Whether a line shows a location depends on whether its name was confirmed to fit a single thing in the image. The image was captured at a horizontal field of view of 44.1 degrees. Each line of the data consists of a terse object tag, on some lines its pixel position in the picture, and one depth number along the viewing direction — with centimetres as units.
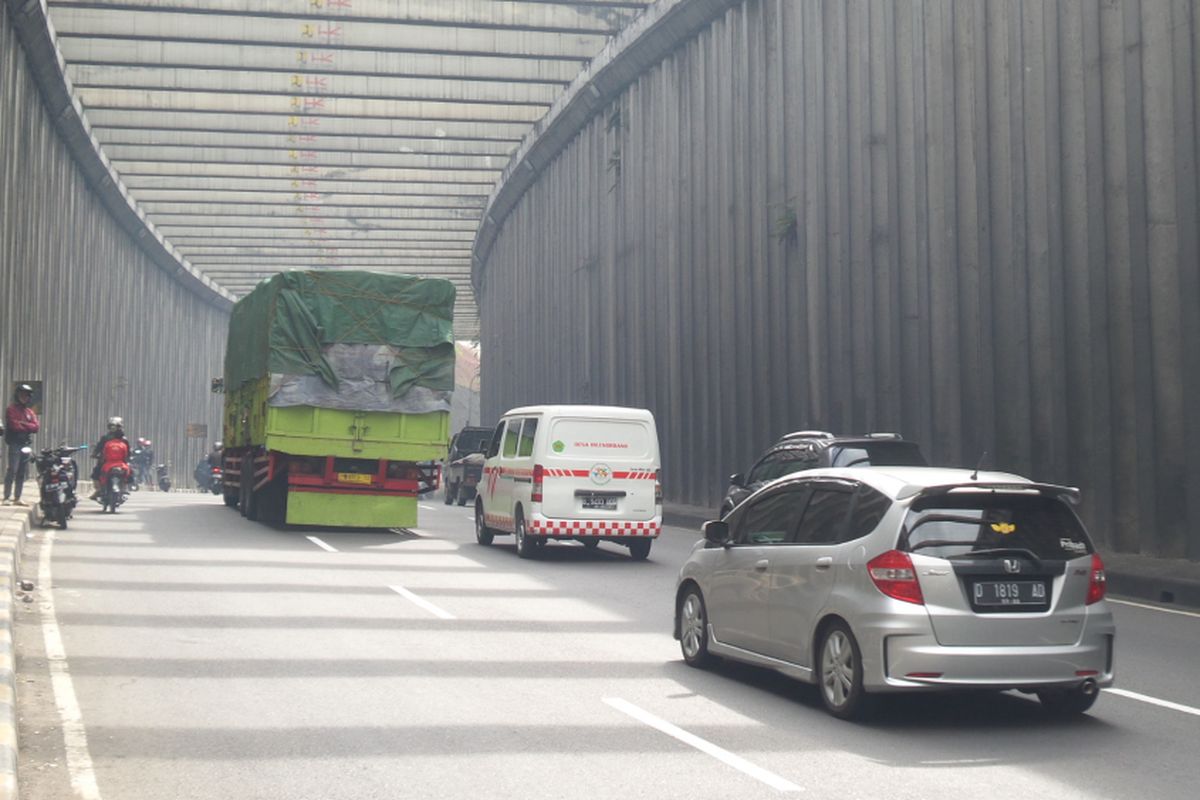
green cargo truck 2145
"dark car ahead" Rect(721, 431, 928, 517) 1648
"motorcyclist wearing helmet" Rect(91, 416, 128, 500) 2636
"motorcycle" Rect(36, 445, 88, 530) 2072
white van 1817
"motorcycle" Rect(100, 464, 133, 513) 2614
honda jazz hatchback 781
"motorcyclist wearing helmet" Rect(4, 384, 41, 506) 2189
